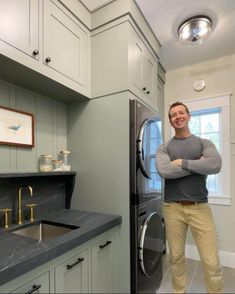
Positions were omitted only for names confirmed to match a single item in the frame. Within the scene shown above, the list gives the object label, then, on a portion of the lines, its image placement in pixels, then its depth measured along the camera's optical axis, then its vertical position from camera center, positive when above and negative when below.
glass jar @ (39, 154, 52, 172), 1.73 -0.12
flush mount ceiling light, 1.86 +1.13
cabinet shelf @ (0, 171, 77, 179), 1.34 -0.18
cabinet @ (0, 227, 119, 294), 0.95 -0.70
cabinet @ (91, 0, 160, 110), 1.68 +0.86
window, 2.49 +0.26
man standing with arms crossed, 1.48 -0.36
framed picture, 1.47 +0.17
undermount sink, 1.47 -0.61
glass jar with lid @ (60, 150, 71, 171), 1.89 -0.10
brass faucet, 1.50 -0.45
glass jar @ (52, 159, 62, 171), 1.81 -0.14
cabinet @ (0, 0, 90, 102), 1.20 +0.70
